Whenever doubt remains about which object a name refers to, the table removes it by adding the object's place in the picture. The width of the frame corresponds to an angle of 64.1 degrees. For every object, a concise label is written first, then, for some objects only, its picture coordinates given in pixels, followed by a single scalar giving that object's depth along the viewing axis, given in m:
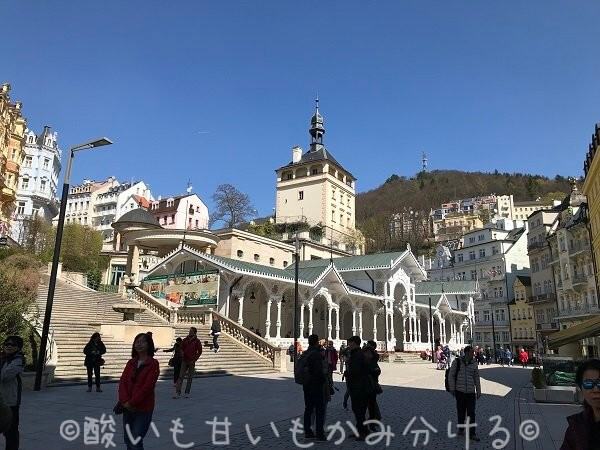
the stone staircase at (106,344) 16.88
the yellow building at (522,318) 60.78
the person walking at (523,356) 37.64
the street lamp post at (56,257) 13.00
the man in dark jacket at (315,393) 8.10
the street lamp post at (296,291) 20.16
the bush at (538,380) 14.73
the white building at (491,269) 67.88
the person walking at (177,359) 13.62
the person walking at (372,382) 8.41
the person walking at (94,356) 13.32
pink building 88.25
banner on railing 28.88
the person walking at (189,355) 12.99
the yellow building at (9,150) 42.76
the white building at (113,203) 89.62
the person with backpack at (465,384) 8.56
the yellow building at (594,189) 33.34
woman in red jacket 5.17
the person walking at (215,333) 22.22
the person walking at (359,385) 8.20
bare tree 68.56
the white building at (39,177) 73.06
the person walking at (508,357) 45.53
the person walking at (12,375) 5.67
